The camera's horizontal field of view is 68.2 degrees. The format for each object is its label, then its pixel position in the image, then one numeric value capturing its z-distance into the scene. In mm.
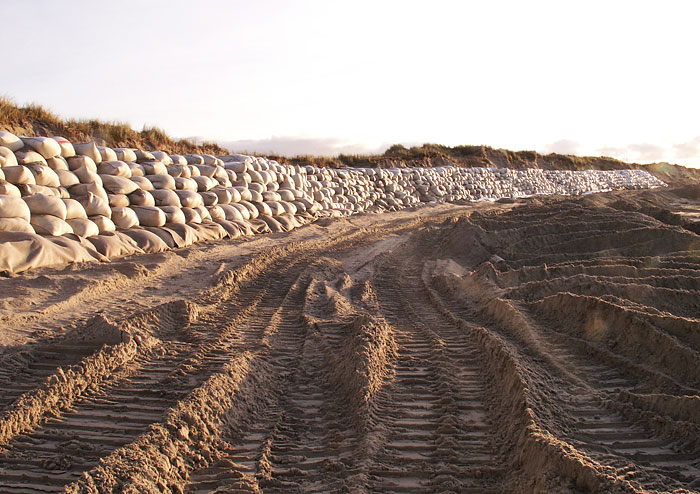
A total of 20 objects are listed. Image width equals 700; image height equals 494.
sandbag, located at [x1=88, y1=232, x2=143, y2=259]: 6355
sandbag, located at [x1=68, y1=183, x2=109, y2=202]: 6691
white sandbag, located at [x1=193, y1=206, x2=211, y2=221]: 8539
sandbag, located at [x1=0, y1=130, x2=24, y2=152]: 6176
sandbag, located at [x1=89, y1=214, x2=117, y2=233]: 6605
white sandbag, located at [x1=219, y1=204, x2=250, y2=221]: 9367
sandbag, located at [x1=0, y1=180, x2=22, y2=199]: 5723
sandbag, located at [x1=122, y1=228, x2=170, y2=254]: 6957
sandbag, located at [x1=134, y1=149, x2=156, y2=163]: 8477
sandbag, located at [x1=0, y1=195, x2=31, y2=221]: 5547
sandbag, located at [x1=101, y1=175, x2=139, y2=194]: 7250
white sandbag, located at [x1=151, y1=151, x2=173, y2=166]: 8663
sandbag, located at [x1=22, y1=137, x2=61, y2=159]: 6457
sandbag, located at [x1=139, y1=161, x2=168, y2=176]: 8266
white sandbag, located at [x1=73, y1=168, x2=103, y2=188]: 6875
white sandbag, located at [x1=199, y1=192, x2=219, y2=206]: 9039
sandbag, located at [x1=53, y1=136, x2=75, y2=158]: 6867
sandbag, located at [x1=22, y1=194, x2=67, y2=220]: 5922
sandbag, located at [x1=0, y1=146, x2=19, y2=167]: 5938
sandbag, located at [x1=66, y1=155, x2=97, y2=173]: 6922
